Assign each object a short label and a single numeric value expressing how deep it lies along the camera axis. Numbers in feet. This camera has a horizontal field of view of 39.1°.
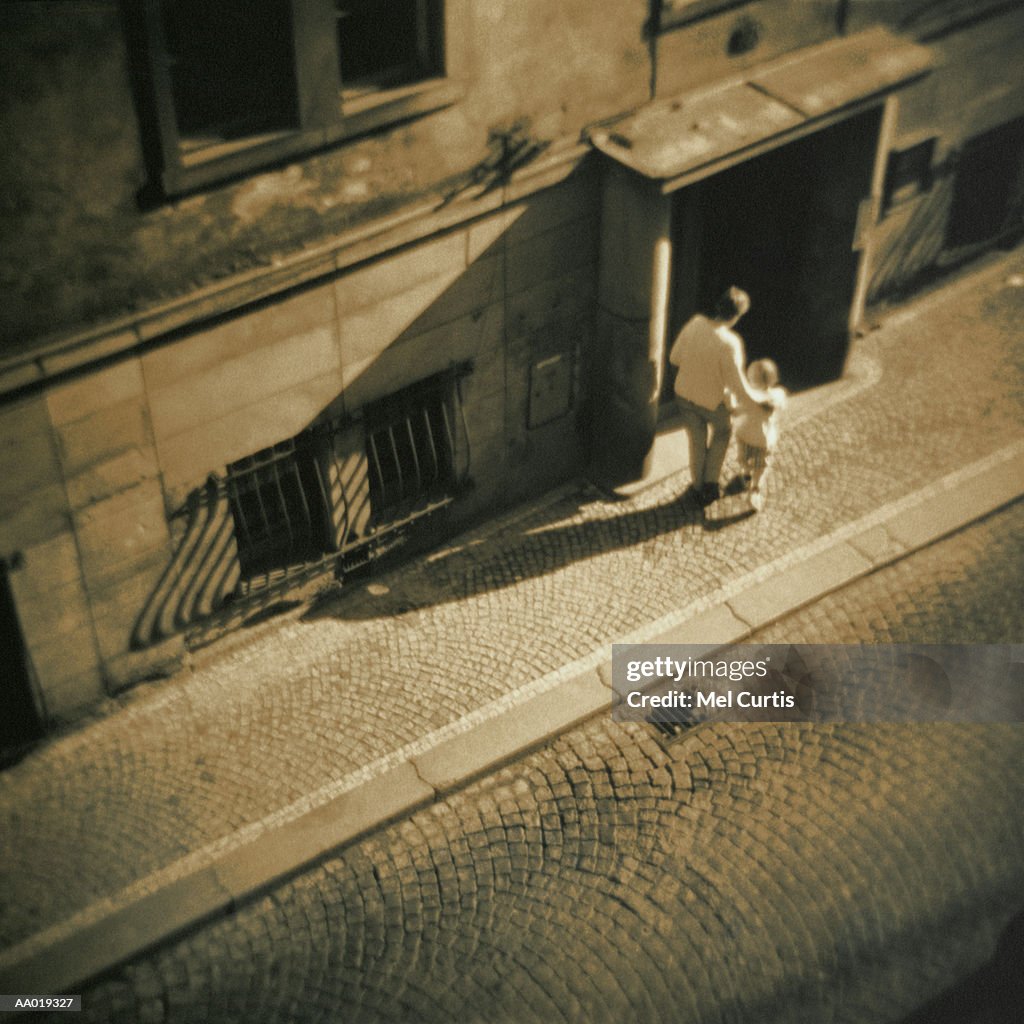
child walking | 41.52
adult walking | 40.16
